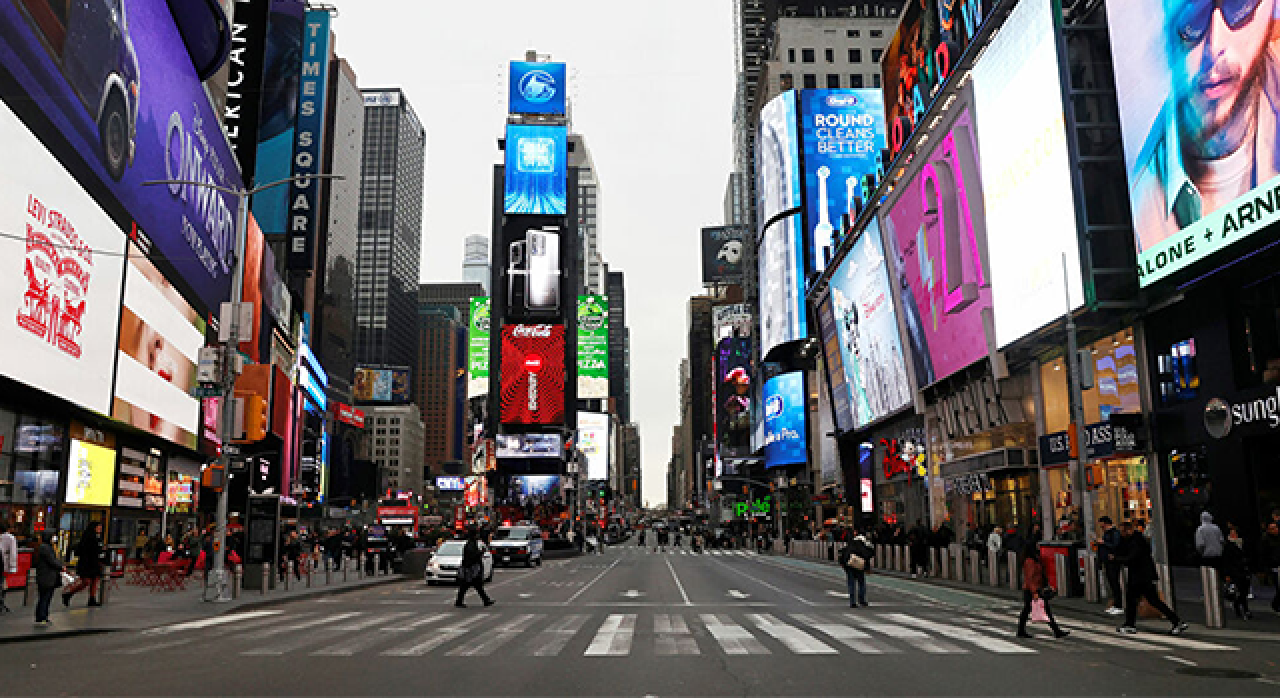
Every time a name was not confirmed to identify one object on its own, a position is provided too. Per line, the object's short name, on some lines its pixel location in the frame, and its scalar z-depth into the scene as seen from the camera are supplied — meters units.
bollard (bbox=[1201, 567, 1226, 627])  14.80
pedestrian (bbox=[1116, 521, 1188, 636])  14.21
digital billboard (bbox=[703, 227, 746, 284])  170.12
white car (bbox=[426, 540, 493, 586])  29.31
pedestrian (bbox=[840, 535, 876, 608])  19.91
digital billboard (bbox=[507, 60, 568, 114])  133.12
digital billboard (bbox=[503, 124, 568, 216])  133.75
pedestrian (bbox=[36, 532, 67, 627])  15.28
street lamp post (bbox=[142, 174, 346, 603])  20.97
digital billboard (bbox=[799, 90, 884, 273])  88.38
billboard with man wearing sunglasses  17.66
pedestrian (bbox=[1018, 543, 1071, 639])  13.49
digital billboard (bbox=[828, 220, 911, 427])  43.66
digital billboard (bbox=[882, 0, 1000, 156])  32.75
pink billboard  31.55
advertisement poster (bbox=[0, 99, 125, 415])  21.02
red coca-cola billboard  139.00
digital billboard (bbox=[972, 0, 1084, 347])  25.25
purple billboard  21.94
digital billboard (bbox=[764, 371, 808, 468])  96.06
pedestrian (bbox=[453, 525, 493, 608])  20.23
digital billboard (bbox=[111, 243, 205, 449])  30.70
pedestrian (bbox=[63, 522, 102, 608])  18.67
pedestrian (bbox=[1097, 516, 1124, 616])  16.80
